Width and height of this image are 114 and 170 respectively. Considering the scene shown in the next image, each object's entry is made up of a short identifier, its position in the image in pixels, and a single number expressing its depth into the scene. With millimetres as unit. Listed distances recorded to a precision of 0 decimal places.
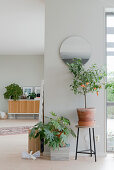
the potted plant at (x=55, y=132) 3938
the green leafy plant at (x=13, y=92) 10408
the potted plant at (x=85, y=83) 4105
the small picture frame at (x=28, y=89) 11023
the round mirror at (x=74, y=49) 4449
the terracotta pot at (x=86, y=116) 4098
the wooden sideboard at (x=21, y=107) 10391
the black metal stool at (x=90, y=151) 4069
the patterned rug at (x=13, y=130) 6824
